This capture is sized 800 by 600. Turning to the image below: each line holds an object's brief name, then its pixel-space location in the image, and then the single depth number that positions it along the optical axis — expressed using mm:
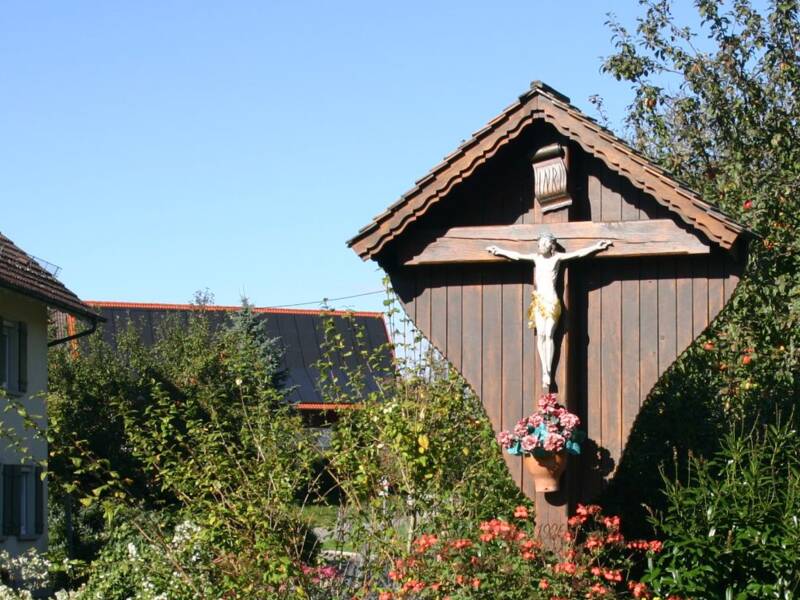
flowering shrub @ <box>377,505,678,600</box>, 7906
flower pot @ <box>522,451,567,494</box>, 8508
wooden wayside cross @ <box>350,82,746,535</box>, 8562
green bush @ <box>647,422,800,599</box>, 7891
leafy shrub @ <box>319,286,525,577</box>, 9516
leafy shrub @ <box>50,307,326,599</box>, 8938
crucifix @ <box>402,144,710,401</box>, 8617
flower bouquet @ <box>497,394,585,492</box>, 8445
